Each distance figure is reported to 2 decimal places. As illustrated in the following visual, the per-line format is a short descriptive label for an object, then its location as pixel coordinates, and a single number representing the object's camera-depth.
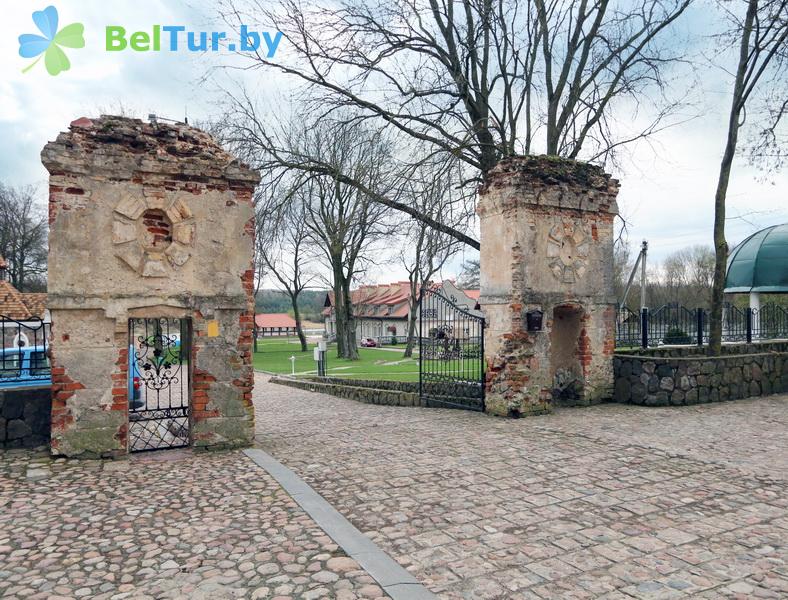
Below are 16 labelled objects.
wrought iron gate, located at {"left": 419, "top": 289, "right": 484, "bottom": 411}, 11.28
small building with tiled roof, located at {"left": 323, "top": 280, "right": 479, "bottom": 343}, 59.05
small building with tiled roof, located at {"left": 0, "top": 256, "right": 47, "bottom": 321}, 23.12
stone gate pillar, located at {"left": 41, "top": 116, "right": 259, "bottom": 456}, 6.98
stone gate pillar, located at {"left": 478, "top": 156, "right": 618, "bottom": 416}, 10.30
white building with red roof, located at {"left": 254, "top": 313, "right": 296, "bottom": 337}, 85.66
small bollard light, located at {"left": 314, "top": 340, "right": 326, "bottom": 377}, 20.77
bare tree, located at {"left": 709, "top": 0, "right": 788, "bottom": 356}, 12.58
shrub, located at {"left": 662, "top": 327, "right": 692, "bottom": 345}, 17.02
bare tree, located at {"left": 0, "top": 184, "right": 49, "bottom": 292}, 38.41
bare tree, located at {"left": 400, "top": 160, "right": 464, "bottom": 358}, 12.29
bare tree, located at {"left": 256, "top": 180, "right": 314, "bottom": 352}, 13.50
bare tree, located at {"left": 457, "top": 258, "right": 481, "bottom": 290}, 47.94
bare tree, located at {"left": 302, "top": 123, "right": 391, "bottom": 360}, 14.73
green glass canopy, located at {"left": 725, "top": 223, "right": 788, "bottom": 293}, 22.77
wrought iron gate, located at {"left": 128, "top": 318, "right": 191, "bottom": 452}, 7.99
